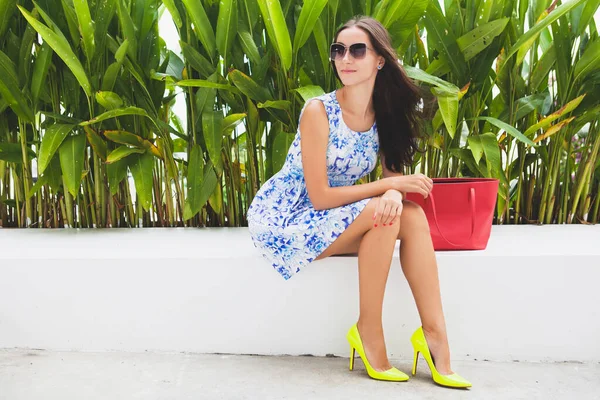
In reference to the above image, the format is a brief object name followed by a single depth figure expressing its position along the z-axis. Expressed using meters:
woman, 1.34
